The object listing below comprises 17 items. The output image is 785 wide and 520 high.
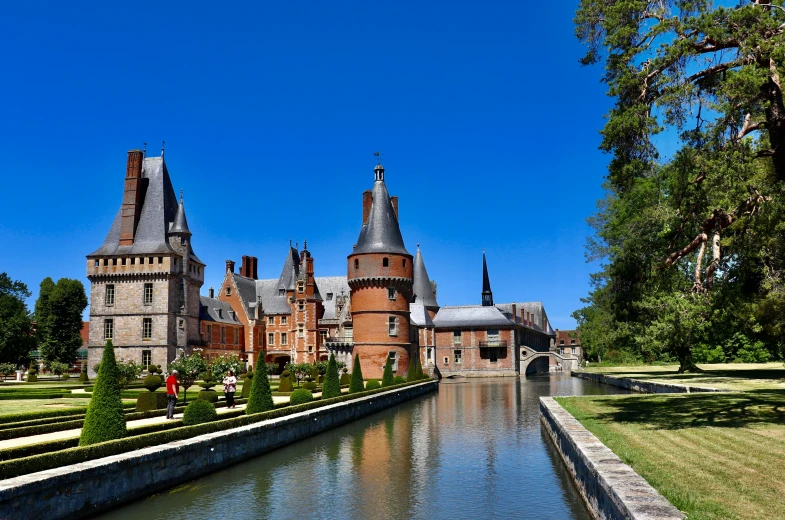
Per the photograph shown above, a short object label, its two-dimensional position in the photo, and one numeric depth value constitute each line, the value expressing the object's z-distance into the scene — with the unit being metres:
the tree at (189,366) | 28.85
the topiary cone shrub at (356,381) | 27.53
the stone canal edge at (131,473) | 8.83
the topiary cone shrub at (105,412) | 11.52
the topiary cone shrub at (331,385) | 24.40
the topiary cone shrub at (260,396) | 18.03
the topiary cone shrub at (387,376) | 33.80
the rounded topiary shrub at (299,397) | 21.30
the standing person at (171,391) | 17.42
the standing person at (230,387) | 20.66
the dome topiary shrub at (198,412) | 14.82
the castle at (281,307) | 43.28
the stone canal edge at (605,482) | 6.48
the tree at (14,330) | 53.09
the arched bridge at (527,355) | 67.25
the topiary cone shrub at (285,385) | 29.28
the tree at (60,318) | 59.59
